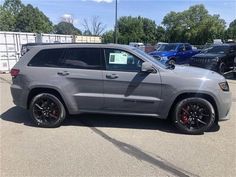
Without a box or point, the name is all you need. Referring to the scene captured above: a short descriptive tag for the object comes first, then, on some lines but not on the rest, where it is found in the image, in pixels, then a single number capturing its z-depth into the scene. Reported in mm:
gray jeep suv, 3530
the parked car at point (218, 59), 9499
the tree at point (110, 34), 47165
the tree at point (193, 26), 46714
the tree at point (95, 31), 35590
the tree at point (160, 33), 62356
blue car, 12605
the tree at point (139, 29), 61465
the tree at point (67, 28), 41190
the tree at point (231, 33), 44813
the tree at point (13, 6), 59984
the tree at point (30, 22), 54080
